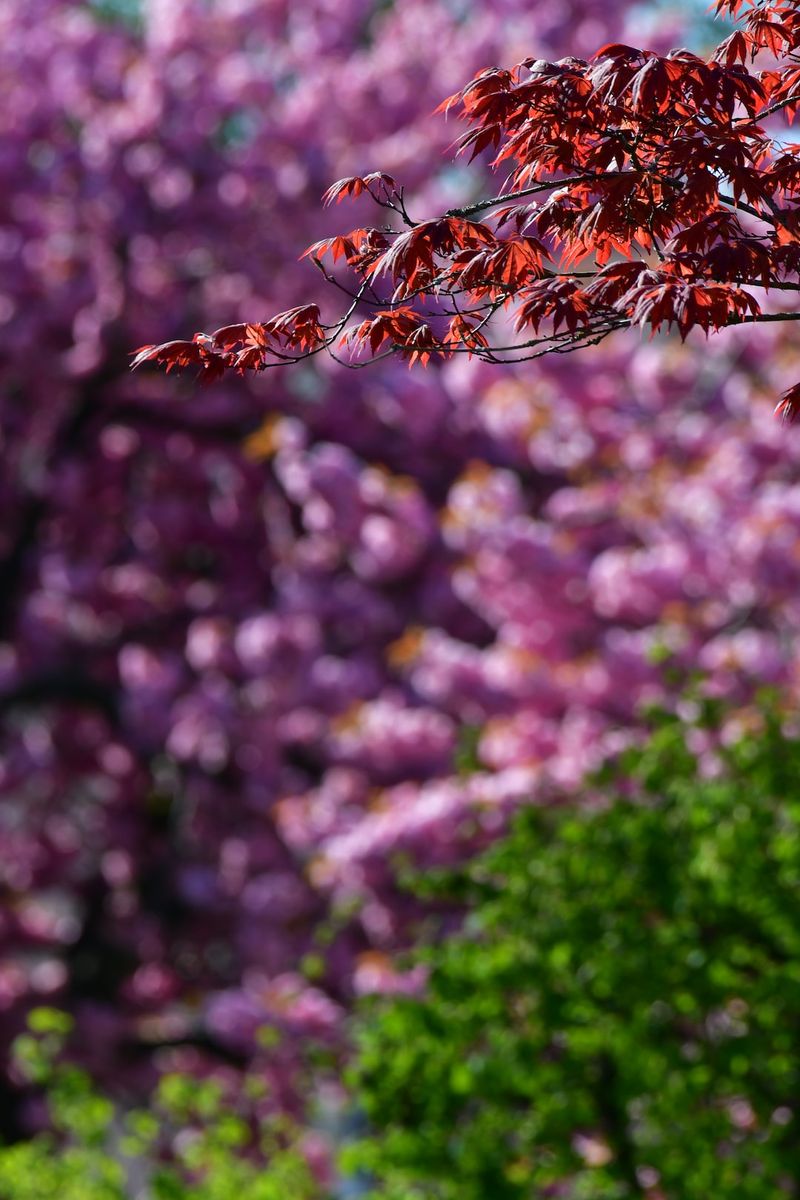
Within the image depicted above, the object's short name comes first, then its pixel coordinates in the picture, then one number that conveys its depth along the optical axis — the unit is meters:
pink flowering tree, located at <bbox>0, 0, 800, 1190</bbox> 19.53
